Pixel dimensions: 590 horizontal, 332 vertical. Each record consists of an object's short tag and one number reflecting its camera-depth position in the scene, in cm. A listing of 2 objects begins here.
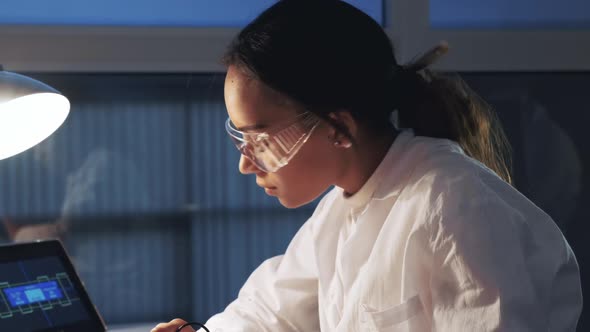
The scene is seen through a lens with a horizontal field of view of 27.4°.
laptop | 129
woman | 121
